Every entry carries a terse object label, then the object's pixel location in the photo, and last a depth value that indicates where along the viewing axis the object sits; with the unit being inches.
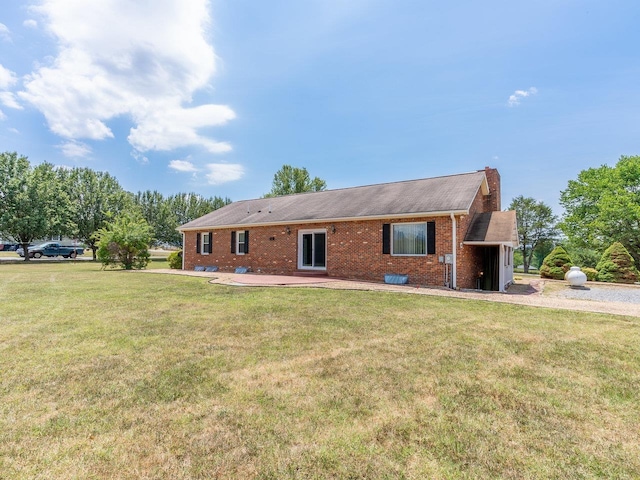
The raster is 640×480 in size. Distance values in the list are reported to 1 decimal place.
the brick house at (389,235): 462.0
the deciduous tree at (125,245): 788.0
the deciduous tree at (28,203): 1151.9
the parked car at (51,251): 1285.7
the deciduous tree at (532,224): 1584.6
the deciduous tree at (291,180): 1565.0
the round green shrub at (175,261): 840.3
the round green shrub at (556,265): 704.4
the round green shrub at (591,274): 691.4
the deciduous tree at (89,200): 1375.5
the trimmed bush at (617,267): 646.5
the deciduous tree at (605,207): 1024.9
